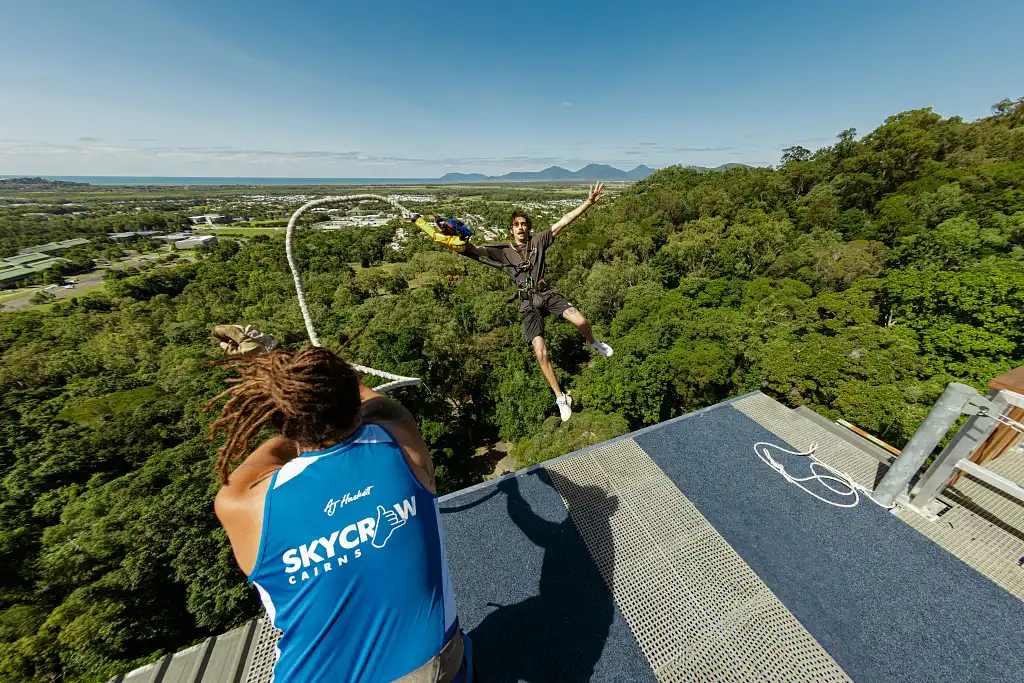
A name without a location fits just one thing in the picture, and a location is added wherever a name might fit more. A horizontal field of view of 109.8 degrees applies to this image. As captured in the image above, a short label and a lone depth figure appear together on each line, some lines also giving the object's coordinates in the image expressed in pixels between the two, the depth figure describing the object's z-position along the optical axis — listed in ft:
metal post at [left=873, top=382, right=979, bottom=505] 14.87
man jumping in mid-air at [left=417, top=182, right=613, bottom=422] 17.48
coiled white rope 18.75
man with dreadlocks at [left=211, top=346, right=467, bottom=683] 5.55
